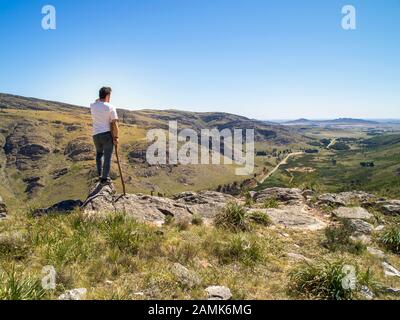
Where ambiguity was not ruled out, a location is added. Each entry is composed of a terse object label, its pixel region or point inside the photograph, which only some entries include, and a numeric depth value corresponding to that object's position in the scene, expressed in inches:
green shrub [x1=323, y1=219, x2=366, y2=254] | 465.9
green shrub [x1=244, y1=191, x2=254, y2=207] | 739.4
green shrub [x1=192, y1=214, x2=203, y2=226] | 524.8
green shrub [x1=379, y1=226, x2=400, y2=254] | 505.4
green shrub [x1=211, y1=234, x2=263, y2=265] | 381.6
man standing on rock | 497.4
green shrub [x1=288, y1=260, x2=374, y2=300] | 310.2
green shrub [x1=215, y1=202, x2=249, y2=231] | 516.0
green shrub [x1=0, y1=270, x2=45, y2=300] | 245.6
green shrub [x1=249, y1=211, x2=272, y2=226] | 579.2
